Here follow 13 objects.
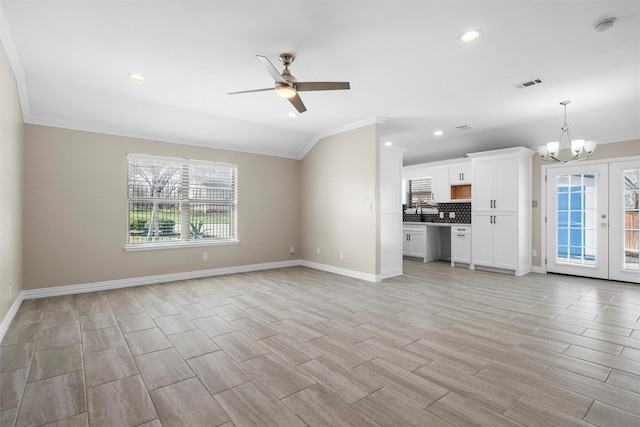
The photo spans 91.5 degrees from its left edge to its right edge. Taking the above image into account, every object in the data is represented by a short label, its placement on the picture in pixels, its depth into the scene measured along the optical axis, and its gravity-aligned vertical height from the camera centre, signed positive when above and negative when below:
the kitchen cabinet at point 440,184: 7.39 +0.67
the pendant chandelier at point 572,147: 4.30 +0.92
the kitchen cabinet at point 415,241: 7.54 -0.71
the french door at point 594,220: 5.27 -0.16
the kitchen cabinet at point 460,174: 6.98 +0.88
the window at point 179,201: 5.23 +0.22
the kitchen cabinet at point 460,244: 6.70 -0.70
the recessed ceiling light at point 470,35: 2.70 +1.56
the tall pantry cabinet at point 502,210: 5.93 +0.04
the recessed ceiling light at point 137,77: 3.57 +1.59
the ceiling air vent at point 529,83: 3.72 +1.56
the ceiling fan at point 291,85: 2.96 +1.24
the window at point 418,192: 7.98 +0.53
